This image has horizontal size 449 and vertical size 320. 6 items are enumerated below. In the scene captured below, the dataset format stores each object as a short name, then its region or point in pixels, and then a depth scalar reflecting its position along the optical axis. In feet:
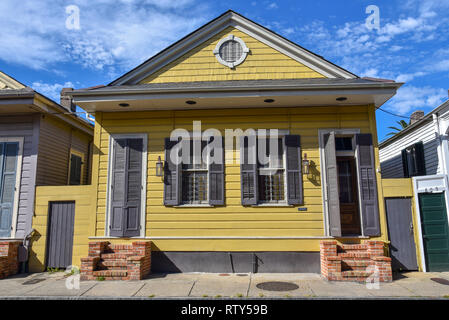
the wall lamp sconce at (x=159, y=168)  25.77
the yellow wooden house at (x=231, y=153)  24.50
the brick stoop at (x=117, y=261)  22.54
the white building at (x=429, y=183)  24.52
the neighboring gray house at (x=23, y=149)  27.02
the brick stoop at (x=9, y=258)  24.45
